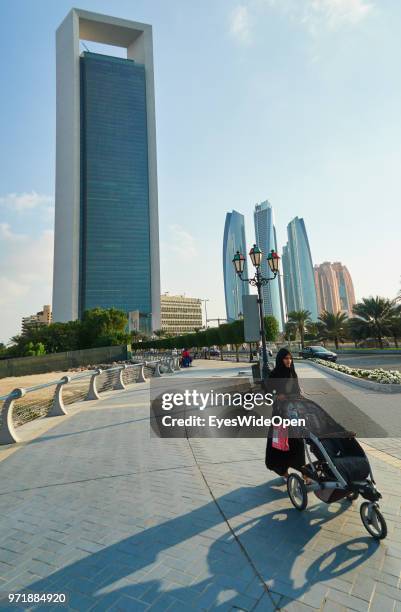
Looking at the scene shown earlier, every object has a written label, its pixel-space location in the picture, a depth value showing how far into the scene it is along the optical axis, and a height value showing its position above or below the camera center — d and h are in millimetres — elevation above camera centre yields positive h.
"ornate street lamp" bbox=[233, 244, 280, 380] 12940 +3291
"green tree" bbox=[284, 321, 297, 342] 58703 +3042
